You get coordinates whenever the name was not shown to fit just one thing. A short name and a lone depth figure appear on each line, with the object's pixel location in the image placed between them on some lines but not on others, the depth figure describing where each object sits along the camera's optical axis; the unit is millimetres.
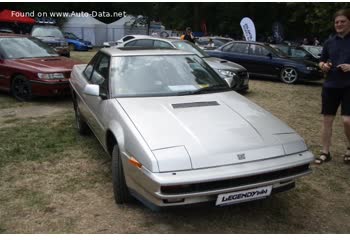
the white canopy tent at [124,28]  37375
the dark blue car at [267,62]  11156
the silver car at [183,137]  2668
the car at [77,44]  26506
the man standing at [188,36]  13883
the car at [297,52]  12830
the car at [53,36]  15703
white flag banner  17928
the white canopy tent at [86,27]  35312
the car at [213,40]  18528
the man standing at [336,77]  4070
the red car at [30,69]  7172
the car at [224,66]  8516
